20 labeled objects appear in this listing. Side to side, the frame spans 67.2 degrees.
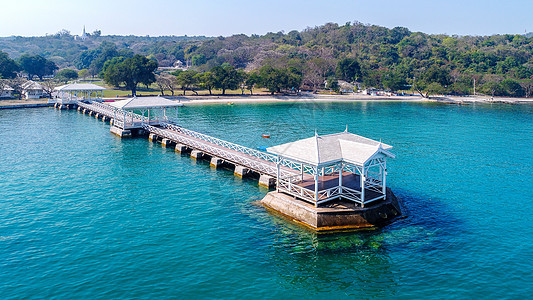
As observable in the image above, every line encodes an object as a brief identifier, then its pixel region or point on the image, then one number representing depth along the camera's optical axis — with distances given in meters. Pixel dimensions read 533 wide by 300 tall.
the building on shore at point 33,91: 109.06
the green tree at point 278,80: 126.38
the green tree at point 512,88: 136.55
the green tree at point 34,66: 154.38
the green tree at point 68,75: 148.20
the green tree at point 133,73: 116.62
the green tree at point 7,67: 126.88
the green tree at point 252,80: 129.62
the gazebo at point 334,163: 28.86
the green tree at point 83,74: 172.25
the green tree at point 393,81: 146.38
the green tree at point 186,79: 121.69
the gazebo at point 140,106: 59.84
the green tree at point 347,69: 158.88
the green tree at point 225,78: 124.06
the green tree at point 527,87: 137.62
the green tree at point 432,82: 134.93
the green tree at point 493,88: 137.75
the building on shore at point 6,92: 106.69
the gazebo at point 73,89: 91.52
